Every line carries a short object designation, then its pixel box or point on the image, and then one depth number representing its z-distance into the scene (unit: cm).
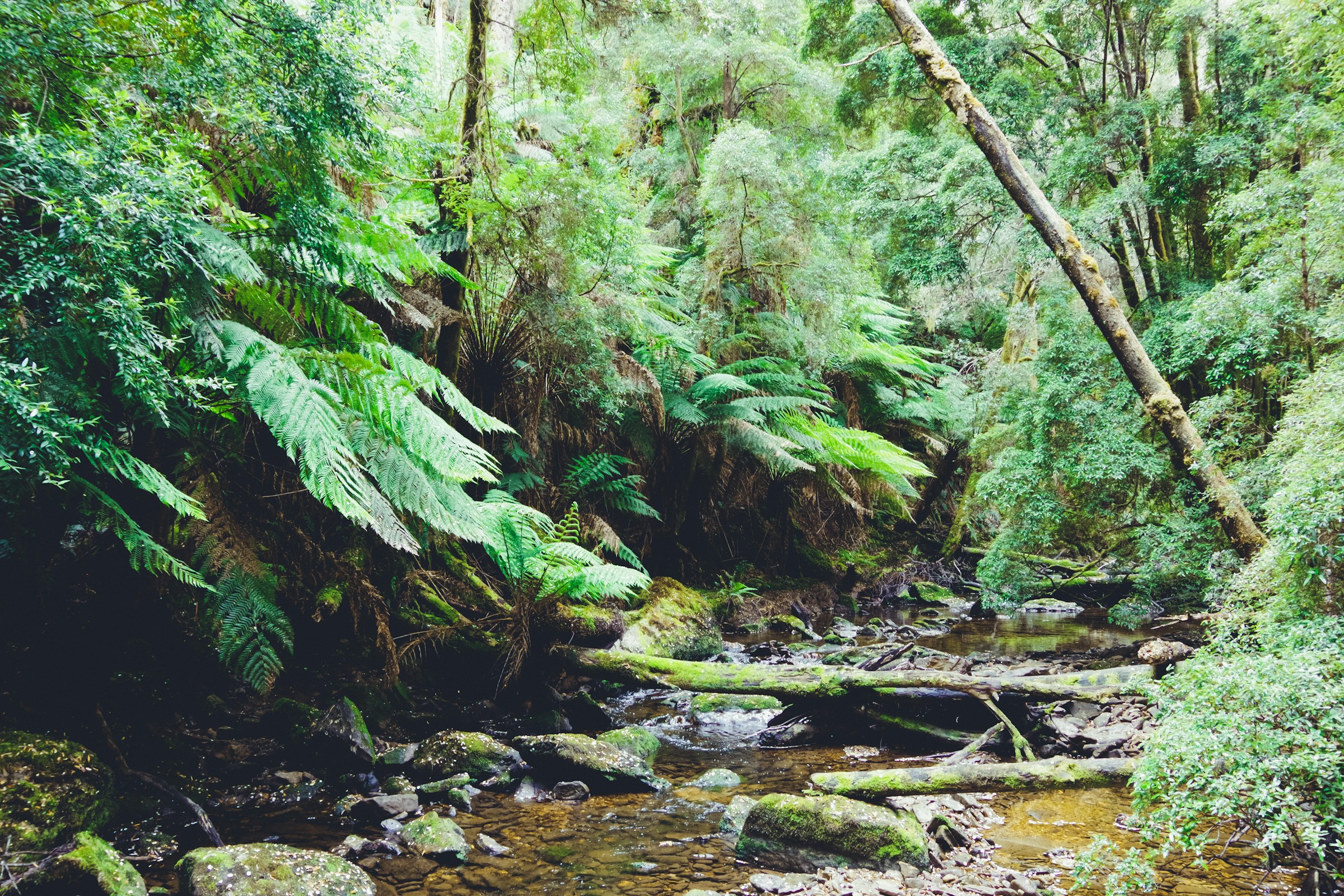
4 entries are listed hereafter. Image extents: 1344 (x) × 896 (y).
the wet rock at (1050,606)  1095
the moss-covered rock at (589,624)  574
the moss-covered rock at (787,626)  860
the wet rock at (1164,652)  522
